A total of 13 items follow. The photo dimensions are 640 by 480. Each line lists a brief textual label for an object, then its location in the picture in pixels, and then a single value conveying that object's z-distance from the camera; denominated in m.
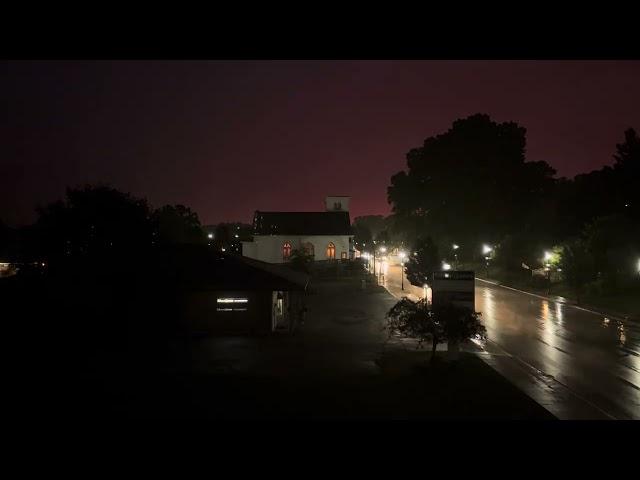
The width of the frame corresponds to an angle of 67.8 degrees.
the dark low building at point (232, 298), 23.52
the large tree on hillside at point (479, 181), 67.50
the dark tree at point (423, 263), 44.16
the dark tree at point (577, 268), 39.34
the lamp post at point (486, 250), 65.75
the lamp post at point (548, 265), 48.43
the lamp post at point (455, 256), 74.53
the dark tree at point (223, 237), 96.22
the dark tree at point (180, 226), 77.25
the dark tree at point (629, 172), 45.63
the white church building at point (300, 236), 74.19
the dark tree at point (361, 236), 96.66
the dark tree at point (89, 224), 46.69
